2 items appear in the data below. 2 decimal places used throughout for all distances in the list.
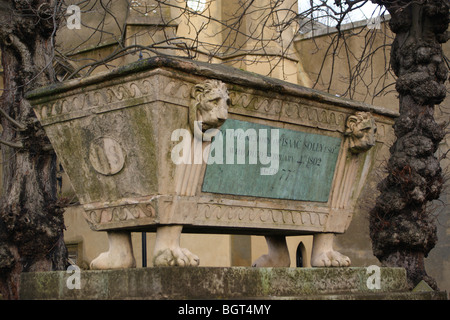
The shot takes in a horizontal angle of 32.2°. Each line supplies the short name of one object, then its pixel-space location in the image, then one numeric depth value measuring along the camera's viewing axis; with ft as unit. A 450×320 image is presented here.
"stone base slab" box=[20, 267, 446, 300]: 17.52
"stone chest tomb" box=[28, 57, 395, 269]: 18.51
